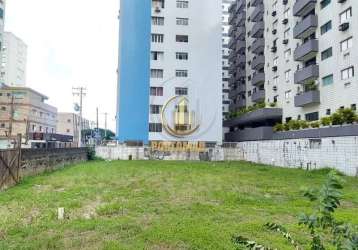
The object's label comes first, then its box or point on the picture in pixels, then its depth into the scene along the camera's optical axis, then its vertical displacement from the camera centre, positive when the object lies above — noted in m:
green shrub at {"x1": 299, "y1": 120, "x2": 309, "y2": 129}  34.02 +2.58
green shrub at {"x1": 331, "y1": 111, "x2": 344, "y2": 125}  27.14 +2.48
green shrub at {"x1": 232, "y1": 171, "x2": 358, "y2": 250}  3.13 -0.50
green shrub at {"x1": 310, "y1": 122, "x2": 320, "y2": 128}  31.22 +2.38
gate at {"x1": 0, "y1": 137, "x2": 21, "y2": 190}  16.70 -0.57
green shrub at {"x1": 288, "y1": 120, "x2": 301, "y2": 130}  34.95 +2.65
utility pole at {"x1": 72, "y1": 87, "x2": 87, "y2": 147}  64.88 +10.13
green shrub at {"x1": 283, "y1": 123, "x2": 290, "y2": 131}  37.12 +2.57
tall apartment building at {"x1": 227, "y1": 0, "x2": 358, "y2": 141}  30.55 +9.75
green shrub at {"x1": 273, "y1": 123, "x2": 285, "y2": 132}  38.45 +2.63
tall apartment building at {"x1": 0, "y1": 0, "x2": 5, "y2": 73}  53.59 +19.34
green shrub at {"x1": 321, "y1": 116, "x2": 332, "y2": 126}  28.73 +2.45
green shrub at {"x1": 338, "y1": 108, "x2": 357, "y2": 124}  26.36 +2.63
